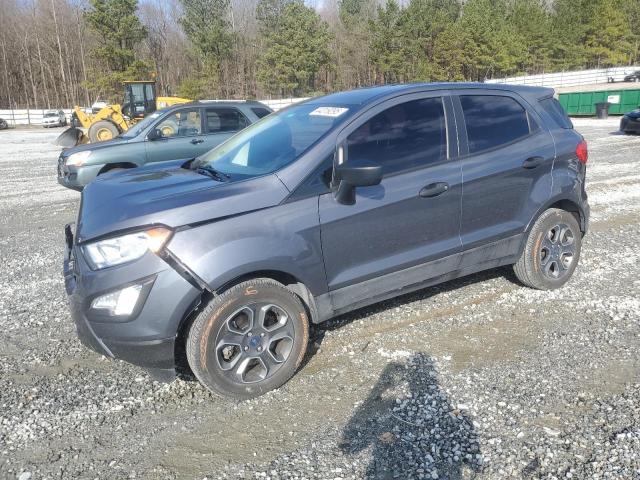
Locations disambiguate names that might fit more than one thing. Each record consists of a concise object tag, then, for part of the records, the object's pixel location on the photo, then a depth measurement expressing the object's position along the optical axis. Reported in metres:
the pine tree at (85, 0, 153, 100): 49.09
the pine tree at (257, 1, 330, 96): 54.38
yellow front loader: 18.08
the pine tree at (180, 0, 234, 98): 56.22
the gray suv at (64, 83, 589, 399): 2.96
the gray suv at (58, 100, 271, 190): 8.56
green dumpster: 26.05
